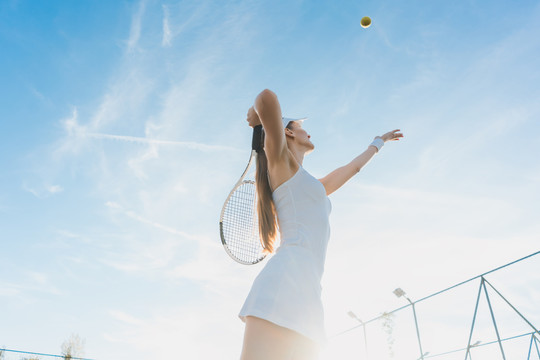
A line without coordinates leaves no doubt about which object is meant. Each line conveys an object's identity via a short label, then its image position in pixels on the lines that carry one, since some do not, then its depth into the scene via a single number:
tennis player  1.46
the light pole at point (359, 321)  9.54
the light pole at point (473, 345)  6.68
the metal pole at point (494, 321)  5.40
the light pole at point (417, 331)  7.70
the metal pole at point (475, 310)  5.98
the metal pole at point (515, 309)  5.04
